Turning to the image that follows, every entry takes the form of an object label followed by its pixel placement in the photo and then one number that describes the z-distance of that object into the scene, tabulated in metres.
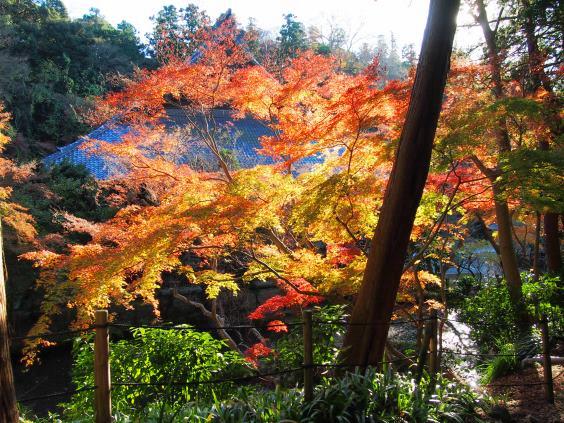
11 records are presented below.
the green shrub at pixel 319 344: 4.19
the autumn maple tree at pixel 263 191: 5.32
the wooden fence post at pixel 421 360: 3.62
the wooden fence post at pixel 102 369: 2.73
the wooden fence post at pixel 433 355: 4.16
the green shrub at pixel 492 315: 7.34
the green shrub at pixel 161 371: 3.84
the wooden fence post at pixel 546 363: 4.29
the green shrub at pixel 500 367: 6.20
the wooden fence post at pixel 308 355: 3.19
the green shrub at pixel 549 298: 6.81
